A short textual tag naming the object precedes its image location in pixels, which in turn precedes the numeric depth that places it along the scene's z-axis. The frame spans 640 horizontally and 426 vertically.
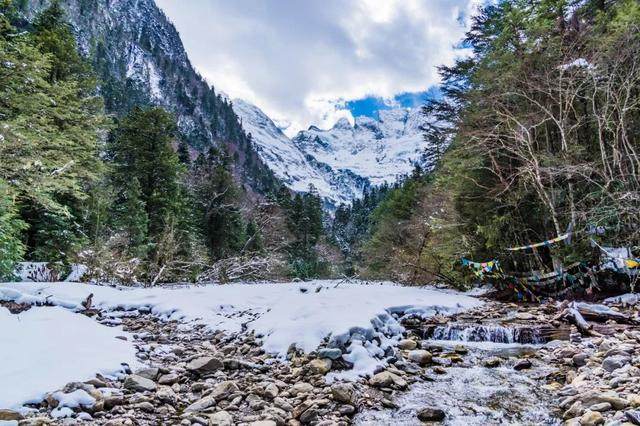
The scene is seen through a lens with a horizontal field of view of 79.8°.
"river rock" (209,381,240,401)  4.29
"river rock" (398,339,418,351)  6.60
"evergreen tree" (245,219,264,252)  29.52
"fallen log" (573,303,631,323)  7.71
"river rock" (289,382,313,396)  4.51
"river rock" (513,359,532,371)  5.69
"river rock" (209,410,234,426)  3.63
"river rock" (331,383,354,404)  4.30
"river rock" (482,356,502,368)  5.89
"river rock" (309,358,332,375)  5.05
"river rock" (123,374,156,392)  4.19
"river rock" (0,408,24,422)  3.17
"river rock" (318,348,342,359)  5.38
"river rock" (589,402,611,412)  3.75
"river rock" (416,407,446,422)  4.06
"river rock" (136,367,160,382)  4.58
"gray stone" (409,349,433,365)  5.94
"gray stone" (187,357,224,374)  5.02
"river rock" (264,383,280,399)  4.40
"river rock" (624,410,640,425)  3.28
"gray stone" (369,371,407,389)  4.85
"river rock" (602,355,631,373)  4.83
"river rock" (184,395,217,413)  3.93
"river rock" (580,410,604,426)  3.52
